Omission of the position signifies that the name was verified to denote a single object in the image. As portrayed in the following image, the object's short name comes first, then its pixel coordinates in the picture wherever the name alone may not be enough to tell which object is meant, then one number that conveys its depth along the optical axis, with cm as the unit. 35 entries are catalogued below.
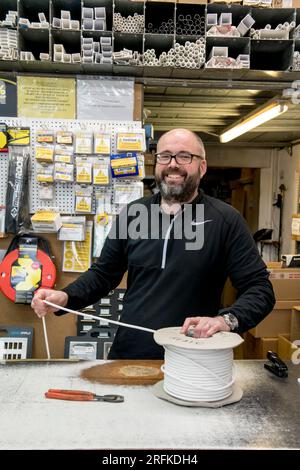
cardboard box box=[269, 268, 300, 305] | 392
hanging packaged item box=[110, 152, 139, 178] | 300
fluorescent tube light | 380
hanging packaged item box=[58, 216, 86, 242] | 304
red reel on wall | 296
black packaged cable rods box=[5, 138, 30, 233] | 292
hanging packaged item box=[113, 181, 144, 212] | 306
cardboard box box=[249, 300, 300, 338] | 386
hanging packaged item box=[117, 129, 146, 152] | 299
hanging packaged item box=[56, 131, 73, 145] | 297
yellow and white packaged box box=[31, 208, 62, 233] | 291
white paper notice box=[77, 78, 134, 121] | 308
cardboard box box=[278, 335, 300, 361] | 338
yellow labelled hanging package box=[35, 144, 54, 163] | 293
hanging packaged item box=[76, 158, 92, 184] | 298
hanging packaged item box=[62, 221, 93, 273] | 309
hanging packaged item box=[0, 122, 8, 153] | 293
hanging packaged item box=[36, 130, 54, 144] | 295
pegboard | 301
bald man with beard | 180
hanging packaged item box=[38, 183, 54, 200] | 299
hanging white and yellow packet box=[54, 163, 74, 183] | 296
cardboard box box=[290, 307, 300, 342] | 377
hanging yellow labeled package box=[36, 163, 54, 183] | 296
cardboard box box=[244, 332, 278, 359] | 383
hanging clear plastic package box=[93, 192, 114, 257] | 307
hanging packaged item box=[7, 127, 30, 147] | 296
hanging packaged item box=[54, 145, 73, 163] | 297
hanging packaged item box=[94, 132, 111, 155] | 298
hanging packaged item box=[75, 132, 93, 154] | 298
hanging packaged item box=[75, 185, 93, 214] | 303
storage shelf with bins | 291
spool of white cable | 118
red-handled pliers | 122
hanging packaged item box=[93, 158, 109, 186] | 300
